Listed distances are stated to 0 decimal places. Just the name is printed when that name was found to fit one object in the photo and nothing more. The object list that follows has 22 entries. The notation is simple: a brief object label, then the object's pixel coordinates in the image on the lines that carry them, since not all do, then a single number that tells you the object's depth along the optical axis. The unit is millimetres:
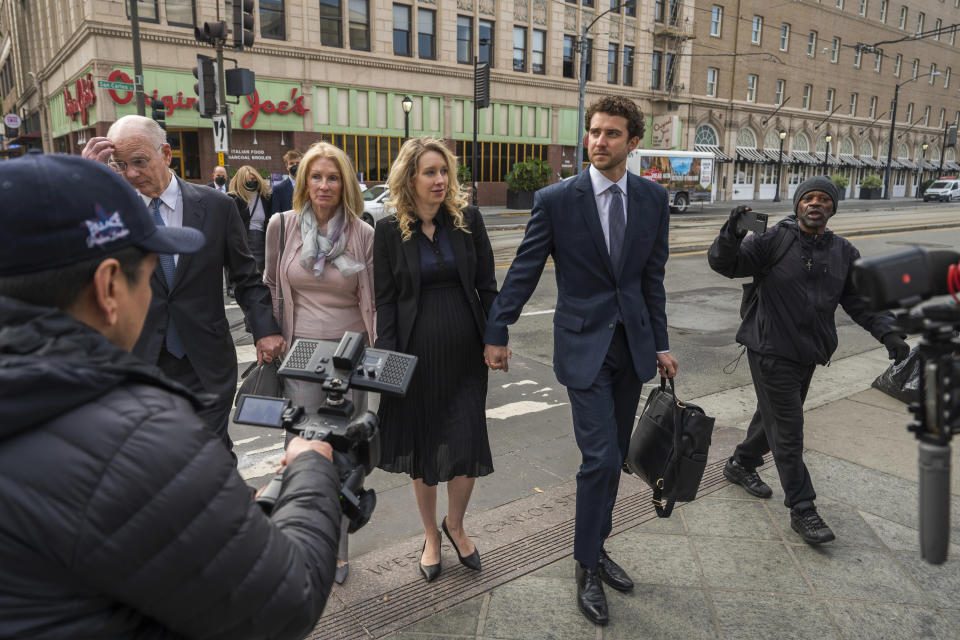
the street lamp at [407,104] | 24078
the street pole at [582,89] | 26078
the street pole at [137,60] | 14391
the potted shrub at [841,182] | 39219
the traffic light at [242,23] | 11688
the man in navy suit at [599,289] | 3027
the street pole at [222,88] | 12680
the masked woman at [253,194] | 8719
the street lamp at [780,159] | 42062
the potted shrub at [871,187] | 49062
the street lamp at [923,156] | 59075
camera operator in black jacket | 996
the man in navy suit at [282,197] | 8688
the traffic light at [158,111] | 14555
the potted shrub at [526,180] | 28844
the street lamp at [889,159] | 48688
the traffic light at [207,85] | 11617
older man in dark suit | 2949
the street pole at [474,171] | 27517
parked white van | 44062
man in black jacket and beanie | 3496
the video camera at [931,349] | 1288
